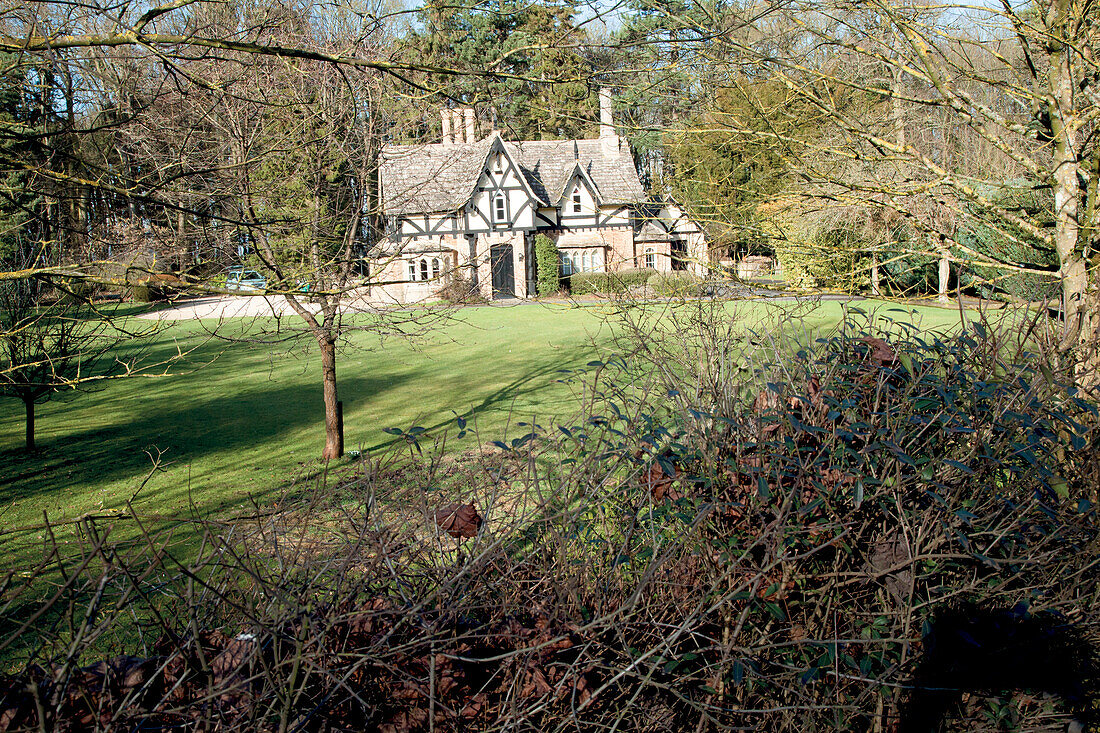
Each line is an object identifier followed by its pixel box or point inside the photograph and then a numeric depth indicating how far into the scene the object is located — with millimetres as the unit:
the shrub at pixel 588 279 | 33194
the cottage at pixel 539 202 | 38250
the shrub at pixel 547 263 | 37781
